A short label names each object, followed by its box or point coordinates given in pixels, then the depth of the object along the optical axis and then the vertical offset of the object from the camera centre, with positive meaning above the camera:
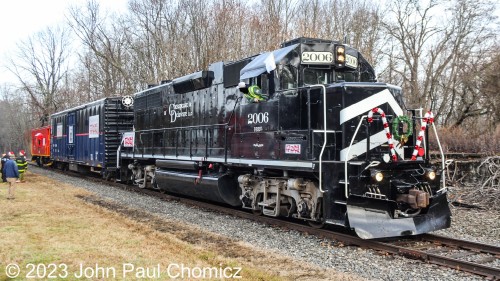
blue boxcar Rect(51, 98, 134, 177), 18.84 +0.83
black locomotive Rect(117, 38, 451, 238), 7.36 +0.09
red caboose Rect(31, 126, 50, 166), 29.89 +0.36
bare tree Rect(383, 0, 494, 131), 30.06 +6.45
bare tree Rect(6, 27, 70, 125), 58.70 +8.68
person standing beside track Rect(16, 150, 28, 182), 20.36 -0.68
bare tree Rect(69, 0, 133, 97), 34.34 +8.28
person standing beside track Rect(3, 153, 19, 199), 14.12 -0.79
